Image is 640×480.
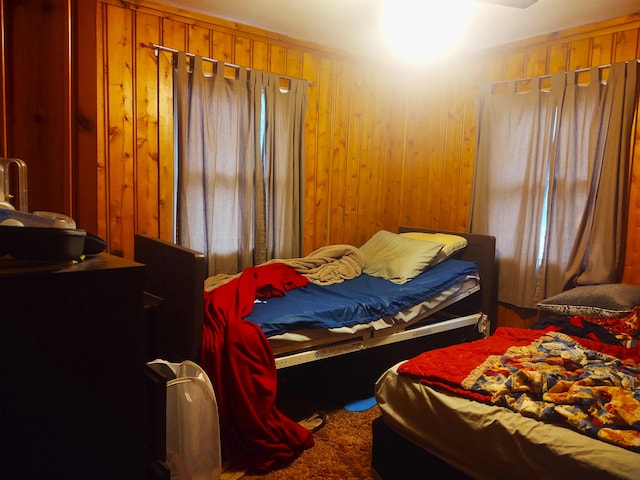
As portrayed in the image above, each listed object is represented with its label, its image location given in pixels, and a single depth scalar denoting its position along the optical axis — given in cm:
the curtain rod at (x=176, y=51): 279
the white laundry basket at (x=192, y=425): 158
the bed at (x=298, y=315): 188
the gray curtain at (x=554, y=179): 274
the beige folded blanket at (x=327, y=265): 286
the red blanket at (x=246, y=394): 187
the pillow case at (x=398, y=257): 296
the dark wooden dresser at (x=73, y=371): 79
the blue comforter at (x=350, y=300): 214
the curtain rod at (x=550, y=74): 281
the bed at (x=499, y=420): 125
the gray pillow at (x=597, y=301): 243
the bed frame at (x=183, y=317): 179
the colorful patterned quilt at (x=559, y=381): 131
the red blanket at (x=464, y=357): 161
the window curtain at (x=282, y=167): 324
